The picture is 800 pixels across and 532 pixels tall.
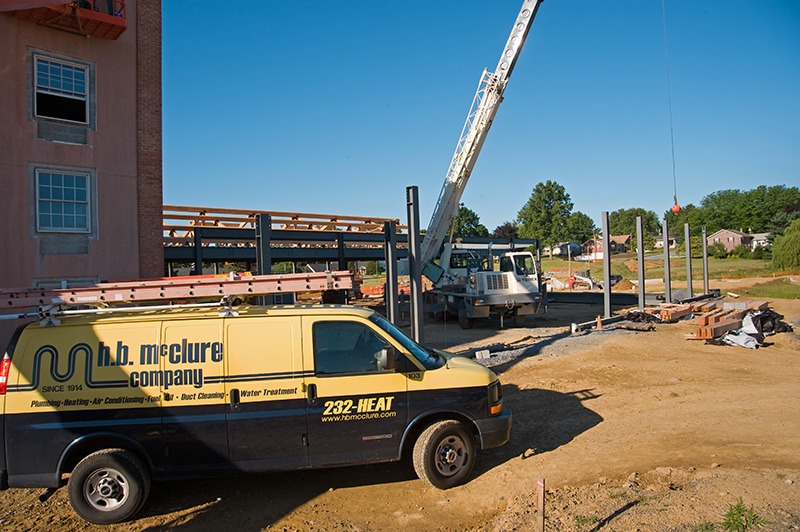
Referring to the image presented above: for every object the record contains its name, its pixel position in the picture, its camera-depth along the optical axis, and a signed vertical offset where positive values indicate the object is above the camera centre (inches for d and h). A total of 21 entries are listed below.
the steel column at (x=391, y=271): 416.2 +2.0
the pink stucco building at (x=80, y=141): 482.6 +134.6
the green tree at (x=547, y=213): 3289.9 +351.3
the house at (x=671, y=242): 4731.3 +226.7
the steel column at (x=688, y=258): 994.7 +14.1
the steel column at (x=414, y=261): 412.9 +9.3
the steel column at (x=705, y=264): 1048.2 +2.1
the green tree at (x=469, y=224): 3491.6 +315.2
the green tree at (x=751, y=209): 4525.1 +484.6
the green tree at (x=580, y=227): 3309.5 +277.1
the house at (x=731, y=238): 4109.0 +211.8
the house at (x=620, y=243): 4332.7 +206.3
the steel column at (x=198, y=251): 619.9 +31.6
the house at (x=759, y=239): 3891.2 +187.4
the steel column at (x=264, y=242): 398.0 +25.7
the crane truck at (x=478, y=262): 678.5 +13.5
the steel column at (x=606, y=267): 709.3 +1.5
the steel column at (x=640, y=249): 763.7 +25.8
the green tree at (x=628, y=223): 5349.4 +456.3
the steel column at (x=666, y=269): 887.6 -4.9
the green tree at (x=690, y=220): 4681.1 +435.1
